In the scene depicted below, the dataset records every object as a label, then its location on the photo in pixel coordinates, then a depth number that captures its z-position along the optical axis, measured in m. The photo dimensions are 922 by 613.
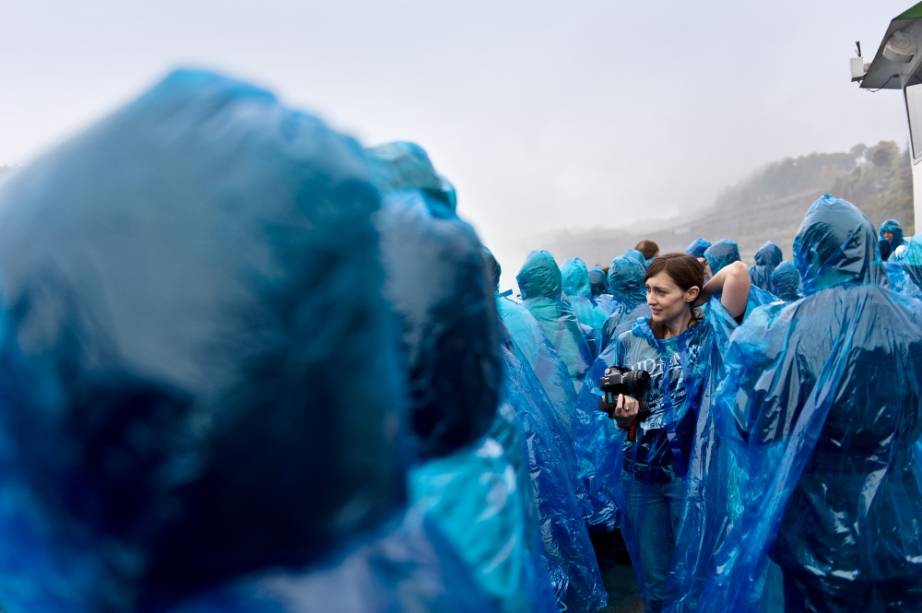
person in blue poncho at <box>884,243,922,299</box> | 3.99
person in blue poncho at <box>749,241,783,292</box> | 5.65
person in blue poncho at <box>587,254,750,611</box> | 2.25
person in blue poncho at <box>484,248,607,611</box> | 2.14
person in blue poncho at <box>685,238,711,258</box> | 6.38
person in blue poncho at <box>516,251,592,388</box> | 3.70
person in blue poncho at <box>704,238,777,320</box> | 5.04
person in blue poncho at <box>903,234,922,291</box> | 3.93
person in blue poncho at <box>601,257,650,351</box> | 4.35
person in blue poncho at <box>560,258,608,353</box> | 4.80
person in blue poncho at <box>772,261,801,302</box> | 4.16
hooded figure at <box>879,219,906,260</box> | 6.89
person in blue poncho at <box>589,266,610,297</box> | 6.76
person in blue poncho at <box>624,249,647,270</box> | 4.61
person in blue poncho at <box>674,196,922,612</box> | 1.63
